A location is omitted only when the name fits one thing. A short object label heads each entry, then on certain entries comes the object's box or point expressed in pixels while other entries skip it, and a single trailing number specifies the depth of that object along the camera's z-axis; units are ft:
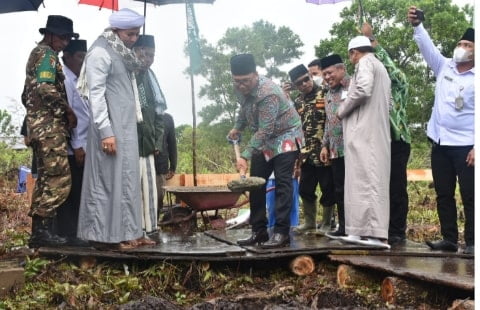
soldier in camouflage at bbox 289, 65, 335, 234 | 20.59
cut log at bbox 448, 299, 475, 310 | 10.82
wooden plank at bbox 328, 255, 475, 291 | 12.27
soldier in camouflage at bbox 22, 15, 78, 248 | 16.74
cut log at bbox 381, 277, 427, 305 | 13.19
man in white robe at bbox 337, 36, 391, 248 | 16.42
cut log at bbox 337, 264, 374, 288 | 15.02
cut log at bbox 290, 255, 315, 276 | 16.26
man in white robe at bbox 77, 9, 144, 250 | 16.10
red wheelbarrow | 22.82
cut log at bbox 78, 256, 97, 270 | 16.03
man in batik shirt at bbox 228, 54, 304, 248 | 17.06
